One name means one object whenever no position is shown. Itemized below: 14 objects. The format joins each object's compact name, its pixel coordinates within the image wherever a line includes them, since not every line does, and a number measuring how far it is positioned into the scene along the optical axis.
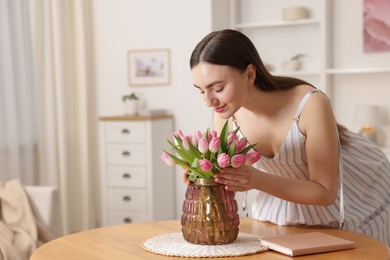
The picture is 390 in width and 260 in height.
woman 1.80
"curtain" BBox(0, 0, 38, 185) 4.57
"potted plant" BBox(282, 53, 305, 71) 5.11
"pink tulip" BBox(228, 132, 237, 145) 1.67
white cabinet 4.84
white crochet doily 1.64
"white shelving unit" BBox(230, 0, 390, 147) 4.97
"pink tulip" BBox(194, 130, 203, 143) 1.68
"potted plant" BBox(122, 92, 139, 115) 5.16
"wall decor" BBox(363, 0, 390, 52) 4.91
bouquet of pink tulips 1.62
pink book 1.61
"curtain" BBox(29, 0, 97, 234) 4.95
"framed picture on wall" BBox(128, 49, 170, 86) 5.23
